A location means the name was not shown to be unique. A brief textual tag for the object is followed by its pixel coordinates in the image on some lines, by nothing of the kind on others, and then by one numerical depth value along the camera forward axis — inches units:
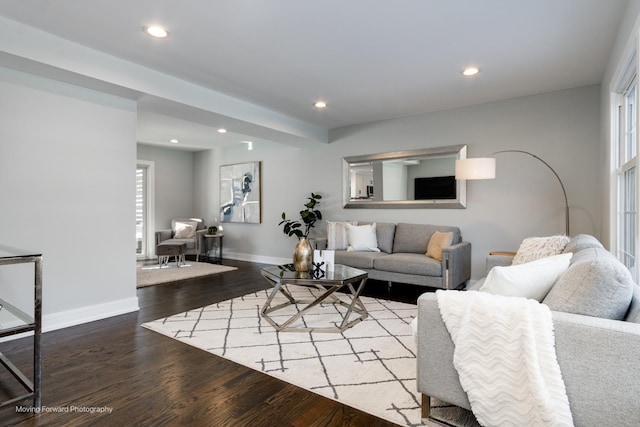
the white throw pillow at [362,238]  191.8
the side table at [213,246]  282.5
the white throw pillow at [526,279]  64.7
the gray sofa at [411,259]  156.6
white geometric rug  75.2
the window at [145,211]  291.4
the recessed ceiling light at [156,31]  100.8
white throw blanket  51.4
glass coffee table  116.5
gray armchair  265.1
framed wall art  276.7
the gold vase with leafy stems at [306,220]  233.3
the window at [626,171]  97.7
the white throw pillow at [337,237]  197.2
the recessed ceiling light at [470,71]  132.0
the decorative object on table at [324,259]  131.3
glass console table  68.3
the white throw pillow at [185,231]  274.2
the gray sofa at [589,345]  47.8
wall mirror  188.2
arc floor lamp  146.3
